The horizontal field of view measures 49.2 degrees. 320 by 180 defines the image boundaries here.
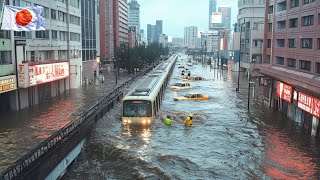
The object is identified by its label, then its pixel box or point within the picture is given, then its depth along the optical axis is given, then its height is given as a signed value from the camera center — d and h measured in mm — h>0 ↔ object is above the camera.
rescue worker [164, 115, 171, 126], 32406 -5946
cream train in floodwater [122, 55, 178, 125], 30031 -4458
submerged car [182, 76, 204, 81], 81612 -5031
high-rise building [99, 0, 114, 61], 140125 +10014
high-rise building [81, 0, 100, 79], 70688 +4012
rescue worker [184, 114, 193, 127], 32781 -6104
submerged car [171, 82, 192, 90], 62078 -5270
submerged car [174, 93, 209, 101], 49500 -5789
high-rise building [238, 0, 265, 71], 89812 +6489
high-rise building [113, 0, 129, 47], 165000 +17420
